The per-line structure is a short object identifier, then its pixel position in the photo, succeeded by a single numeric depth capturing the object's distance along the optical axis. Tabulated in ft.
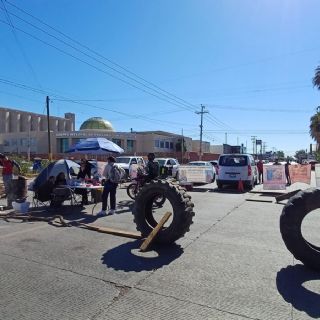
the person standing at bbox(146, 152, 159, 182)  32.32
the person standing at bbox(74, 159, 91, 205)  33.07
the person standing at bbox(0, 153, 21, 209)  33.25
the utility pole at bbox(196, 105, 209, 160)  179.63
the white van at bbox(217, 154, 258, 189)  51.05
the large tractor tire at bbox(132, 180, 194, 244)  18.37
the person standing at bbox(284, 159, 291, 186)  58.40
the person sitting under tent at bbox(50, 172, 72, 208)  28.18
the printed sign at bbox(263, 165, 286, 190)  47.84
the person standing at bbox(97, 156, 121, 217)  27.82
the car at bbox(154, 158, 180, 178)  70.56
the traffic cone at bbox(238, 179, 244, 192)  49.81
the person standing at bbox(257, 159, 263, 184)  63.36
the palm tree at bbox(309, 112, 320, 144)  112.36
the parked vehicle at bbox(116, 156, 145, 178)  68.63
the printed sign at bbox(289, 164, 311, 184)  53.38
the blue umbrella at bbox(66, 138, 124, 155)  41.66
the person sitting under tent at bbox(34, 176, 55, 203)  29.84
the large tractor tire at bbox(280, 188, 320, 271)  14.97
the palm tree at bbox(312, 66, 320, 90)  91.87
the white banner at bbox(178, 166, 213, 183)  56.44
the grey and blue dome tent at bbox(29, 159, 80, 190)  30.62
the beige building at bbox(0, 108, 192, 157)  192.45
